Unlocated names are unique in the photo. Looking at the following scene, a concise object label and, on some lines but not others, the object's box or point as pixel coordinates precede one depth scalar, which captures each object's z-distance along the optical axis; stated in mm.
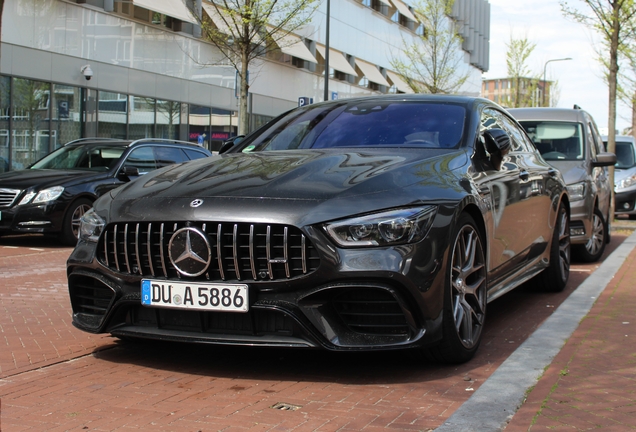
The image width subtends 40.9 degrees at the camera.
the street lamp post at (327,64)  29156
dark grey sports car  4164
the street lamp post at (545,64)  57750
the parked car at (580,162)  10039
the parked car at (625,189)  20203
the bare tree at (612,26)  18422
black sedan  12102
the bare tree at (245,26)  23016
